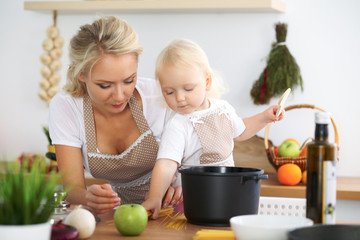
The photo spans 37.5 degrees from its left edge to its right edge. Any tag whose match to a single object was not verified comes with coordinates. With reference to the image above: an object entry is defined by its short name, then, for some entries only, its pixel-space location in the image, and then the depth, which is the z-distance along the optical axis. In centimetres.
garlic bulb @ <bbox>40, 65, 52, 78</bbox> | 340
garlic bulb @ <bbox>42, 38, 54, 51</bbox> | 339
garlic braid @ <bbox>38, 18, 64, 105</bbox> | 340
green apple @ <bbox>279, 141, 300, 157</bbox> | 273
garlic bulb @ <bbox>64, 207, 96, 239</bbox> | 114
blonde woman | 168
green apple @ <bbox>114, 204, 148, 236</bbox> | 119
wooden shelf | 289
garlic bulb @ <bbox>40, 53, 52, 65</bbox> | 340
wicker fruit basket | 266
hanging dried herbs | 295
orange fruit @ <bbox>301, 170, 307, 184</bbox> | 262
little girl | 170
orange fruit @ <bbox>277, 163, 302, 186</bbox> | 258
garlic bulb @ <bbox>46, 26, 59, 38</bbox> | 339
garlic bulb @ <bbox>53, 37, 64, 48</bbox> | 340
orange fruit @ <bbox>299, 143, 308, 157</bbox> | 276
